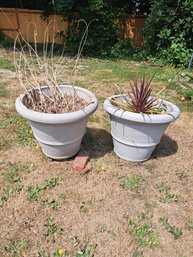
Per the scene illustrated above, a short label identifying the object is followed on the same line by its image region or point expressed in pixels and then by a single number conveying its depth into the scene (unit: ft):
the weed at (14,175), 7.77
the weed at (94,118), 11.41
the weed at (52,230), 6.26
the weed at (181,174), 8.42
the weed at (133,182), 7.83
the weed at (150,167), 8.58
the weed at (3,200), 7.02
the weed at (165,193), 7.50
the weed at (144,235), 6.21
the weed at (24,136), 9.50
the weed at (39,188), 7.28
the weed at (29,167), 8.20
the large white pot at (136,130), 7.39
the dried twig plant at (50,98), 7.84
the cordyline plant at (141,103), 7.85
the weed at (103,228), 6.45
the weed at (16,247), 5.85
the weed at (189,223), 6.75
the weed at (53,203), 7.00
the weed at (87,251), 5.87
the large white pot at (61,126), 6.86
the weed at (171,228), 6.48
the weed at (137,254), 5.94
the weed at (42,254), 5.84
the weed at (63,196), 7.27
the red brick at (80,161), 8.20
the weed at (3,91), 13.50
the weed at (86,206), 6.97
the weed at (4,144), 9.21
